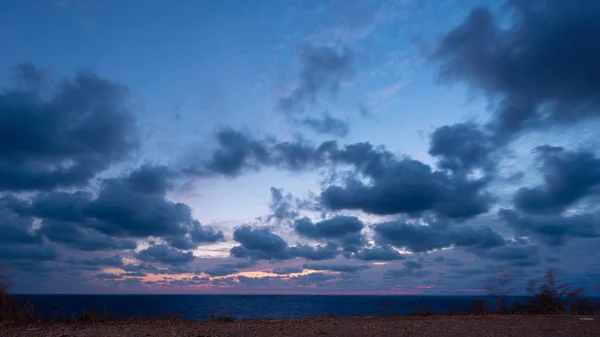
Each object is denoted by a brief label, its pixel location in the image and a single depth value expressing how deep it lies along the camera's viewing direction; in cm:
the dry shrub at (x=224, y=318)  1965
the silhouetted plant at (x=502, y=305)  2136
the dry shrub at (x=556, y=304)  2034
